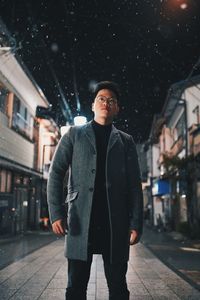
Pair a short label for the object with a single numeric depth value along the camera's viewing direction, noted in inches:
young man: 112.6
